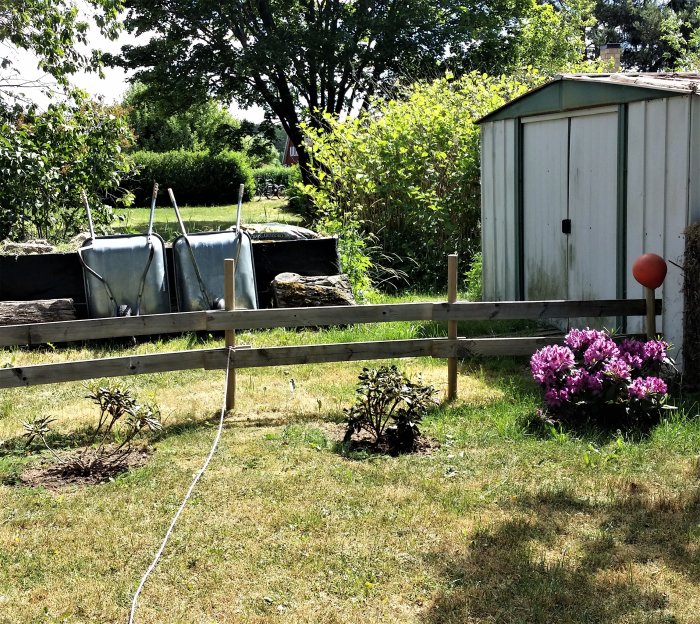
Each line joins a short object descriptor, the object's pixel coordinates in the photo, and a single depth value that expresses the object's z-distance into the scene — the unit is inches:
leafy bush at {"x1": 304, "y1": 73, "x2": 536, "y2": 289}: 544.4
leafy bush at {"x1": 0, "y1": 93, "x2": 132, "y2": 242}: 504.4
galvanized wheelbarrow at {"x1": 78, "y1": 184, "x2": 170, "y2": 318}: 402.6
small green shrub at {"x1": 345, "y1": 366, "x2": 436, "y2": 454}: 244.1
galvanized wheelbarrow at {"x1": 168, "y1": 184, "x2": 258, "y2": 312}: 410.9
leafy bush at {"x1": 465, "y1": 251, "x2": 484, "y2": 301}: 481.1
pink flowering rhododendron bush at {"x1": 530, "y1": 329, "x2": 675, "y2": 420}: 251.3
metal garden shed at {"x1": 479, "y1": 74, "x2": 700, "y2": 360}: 290.2
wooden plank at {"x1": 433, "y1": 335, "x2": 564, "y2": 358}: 288.5
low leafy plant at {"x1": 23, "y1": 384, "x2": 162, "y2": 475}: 234.7
